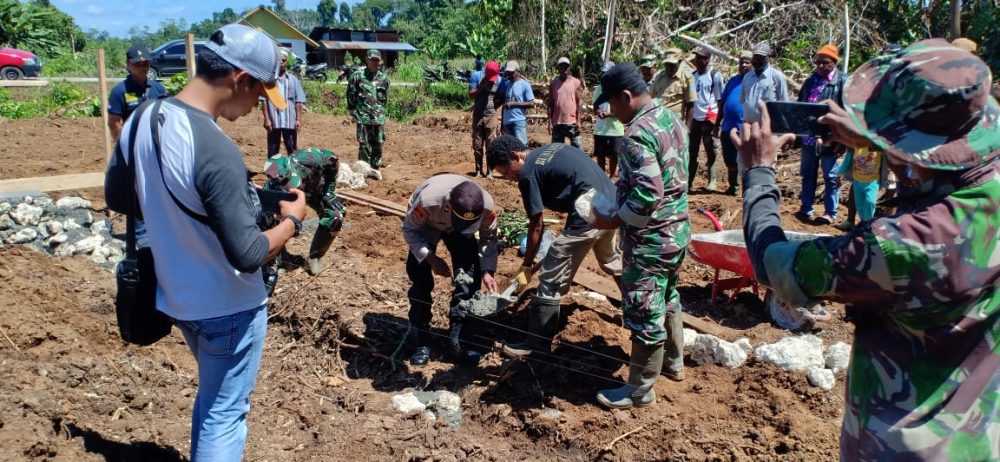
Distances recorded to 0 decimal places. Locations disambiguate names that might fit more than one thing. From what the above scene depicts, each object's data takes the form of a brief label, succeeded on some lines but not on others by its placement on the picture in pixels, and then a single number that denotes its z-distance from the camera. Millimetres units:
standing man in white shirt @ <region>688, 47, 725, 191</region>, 9383
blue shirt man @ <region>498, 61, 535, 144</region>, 10805
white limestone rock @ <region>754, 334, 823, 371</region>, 4512
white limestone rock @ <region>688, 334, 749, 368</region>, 4695
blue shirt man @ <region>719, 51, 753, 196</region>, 8711
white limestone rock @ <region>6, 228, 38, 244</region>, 6562
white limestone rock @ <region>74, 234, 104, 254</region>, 6719
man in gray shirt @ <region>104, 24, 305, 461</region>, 2270
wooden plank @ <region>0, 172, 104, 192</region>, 7840
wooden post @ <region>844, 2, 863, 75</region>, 12938
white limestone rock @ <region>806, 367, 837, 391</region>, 4328
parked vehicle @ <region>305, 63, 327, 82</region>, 29812
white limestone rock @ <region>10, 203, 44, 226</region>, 6820
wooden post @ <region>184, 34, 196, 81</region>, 7348
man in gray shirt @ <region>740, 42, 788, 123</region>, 8125
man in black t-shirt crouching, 4449
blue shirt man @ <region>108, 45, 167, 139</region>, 6492
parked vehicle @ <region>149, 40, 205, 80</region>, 26141
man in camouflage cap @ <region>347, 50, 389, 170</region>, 10672
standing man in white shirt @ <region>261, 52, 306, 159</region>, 9625
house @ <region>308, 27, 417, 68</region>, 41969
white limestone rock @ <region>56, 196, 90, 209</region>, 7664
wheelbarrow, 5141
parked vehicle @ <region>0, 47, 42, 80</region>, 23359
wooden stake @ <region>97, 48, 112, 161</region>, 7539
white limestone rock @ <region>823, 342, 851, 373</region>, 4488
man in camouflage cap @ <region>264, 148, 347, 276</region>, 5234
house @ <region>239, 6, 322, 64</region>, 42562
